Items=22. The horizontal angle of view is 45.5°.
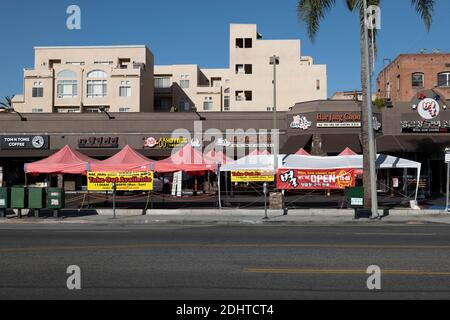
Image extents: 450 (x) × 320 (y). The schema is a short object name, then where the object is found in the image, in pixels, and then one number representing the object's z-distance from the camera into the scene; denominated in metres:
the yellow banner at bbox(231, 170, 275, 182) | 24.30
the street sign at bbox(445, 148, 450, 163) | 21.75
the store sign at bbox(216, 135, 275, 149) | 39.66
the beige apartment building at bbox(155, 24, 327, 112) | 60.38
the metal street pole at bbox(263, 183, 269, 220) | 20.85
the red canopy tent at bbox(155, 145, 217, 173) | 23.94
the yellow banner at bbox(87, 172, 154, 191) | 24.12
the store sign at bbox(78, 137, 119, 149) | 40.91
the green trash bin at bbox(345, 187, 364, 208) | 20.81
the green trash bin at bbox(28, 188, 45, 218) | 21.48
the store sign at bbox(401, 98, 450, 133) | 37.22
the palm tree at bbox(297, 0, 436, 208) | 22.48
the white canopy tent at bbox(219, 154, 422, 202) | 24.03
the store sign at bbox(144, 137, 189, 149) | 40.25
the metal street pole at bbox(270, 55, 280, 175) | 24.08
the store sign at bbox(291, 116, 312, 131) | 38.03
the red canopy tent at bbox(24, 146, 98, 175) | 24.41
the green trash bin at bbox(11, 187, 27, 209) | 21.36
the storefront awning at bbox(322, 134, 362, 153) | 35.44
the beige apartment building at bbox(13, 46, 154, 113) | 54.16
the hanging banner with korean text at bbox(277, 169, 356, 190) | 23.86
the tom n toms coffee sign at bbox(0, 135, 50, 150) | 41.19
